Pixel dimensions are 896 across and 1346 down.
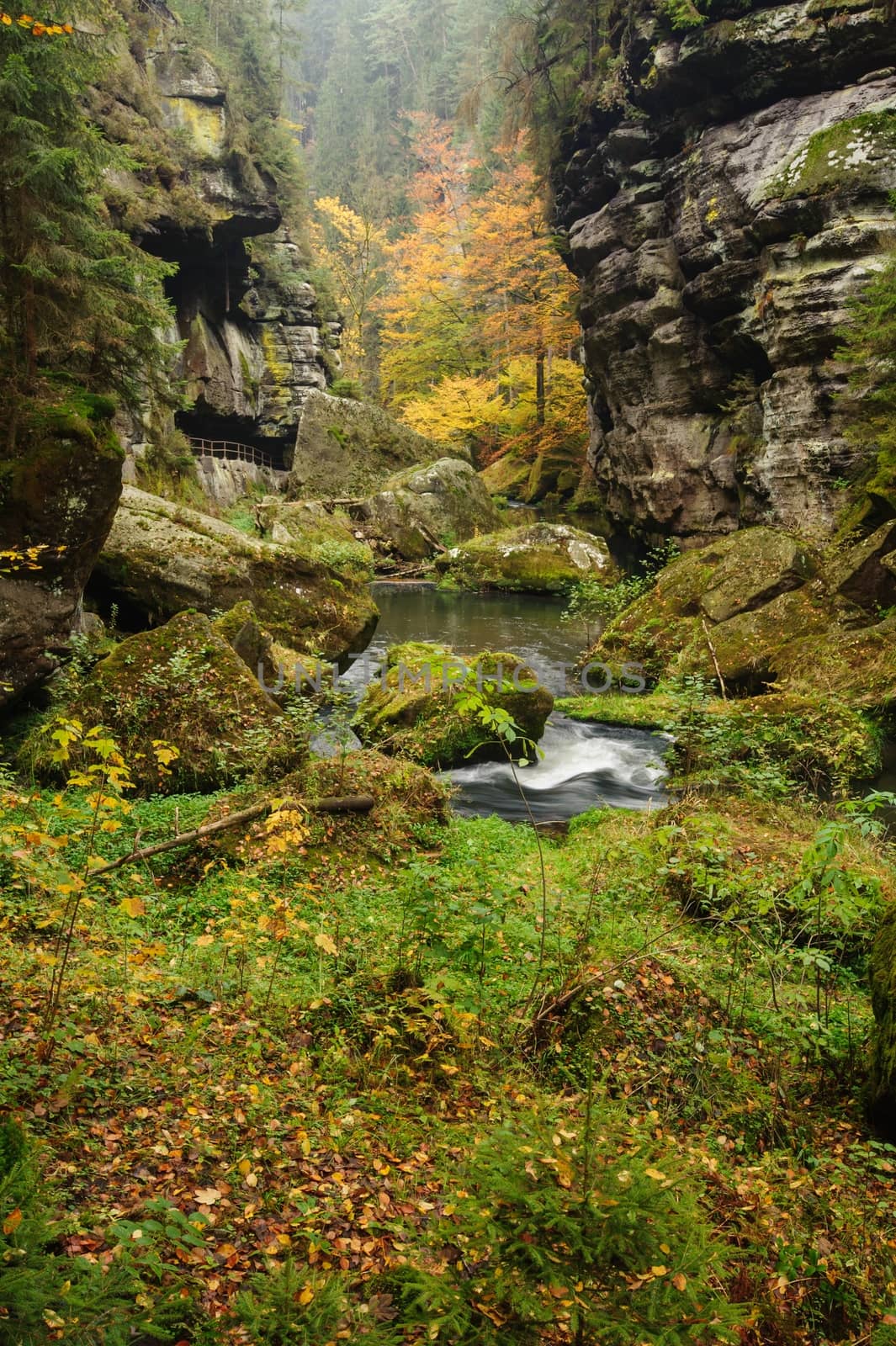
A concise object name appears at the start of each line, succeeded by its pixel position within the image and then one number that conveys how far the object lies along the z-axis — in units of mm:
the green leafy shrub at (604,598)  15570
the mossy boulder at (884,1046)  3139
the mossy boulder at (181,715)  6945
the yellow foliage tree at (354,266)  40000
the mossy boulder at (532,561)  22531
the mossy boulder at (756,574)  11898
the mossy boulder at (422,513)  25219
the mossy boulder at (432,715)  8711
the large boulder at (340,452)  26969
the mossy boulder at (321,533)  20906
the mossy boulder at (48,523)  7355
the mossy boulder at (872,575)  10789
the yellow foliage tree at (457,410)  30781
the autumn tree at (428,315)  32562
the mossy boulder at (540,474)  29688
